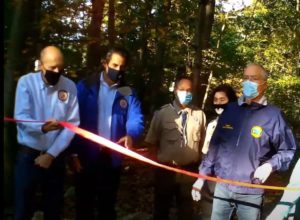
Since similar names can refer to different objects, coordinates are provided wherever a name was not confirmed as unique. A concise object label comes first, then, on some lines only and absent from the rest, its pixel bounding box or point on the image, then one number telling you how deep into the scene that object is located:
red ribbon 2.64
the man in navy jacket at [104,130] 3.22
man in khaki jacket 3.61
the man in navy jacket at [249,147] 2.76
